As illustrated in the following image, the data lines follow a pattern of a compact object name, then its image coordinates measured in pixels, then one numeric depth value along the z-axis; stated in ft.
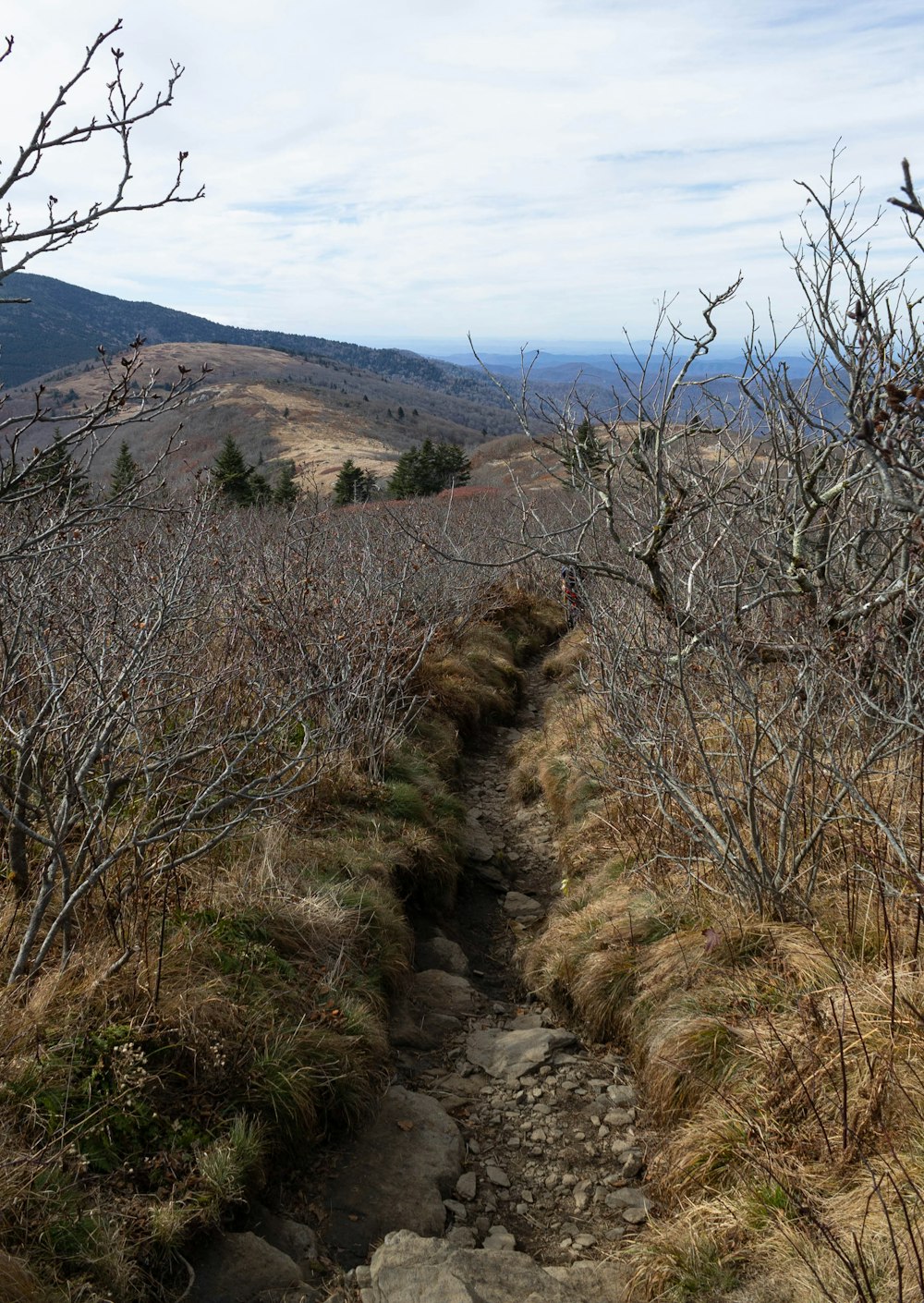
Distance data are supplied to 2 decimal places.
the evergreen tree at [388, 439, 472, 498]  116.78
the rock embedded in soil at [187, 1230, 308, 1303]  8.84
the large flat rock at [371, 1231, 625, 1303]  9.01
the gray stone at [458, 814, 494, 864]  22.61
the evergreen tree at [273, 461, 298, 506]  89.92
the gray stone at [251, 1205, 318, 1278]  9.71
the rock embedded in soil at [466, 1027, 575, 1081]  14.06
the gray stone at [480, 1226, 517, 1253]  10.47
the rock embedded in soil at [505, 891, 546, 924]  19.86
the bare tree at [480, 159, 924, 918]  12.85
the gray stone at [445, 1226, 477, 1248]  10.50
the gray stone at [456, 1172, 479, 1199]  11.46
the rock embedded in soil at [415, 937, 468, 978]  17.54
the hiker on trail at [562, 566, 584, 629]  31.36
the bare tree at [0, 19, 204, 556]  6.84
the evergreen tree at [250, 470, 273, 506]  91.90
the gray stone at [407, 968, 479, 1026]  15.93
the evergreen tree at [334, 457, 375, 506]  101.42
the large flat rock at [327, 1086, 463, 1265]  10.44
